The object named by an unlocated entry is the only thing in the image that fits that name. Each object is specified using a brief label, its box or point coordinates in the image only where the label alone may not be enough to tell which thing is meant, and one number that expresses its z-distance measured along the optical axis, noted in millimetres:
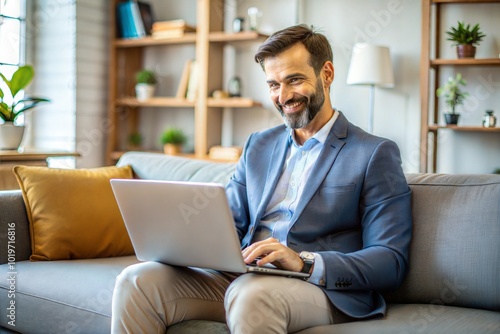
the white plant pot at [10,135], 3053
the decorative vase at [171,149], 4363
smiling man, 1522
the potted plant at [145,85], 4488
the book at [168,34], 4305
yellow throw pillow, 2273
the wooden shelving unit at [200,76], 4215
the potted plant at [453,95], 3760
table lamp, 3809
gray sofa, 1590
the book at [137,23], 4477
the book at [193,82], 4332
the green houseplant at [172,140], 4352
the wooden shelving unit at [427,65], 3670
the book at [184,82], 4379
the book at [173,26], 4277
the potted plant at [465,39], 3676
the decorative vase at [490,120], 3664
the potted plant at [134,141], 4645
